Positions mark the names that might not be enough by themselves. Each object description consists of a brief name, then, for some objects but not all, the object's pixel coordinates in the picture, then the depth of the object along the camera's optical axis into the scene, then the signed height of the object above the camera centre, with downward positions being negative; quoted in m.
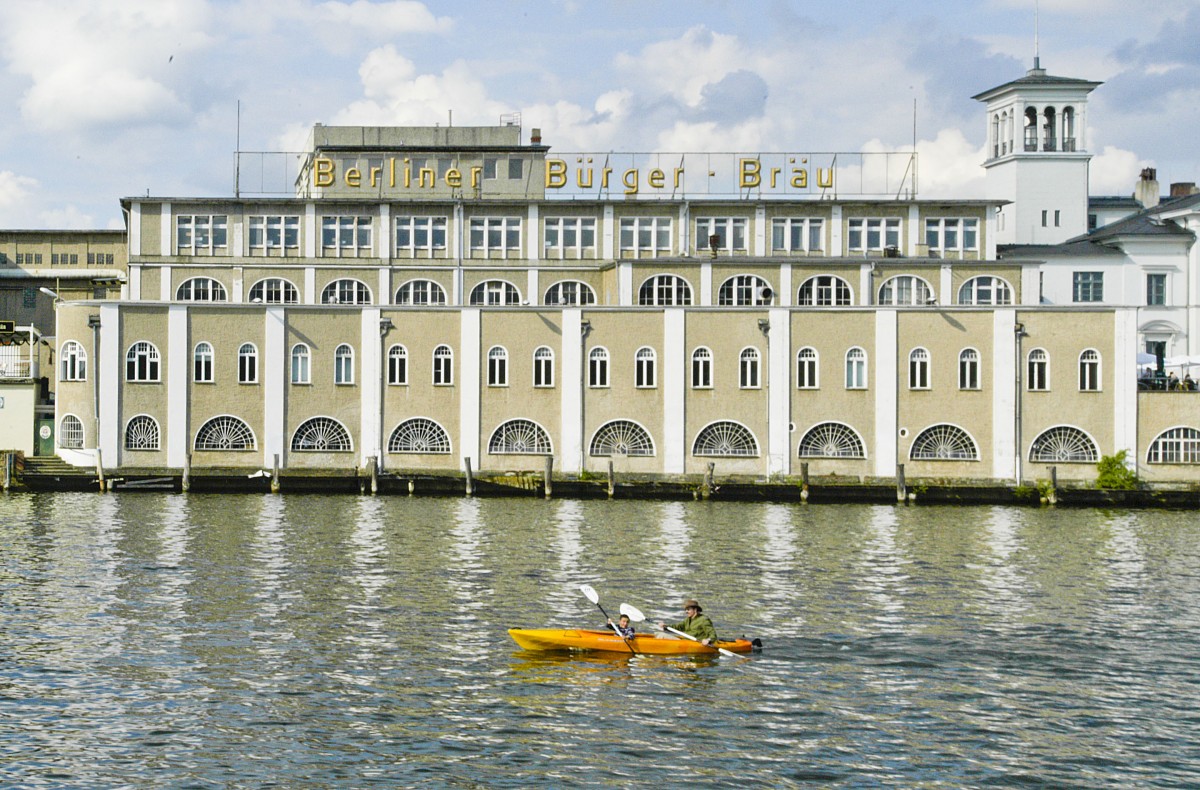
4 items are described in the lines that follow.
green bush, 79.38 -1.36
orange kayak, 37.53 -4.75
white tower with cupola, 127.50 +23.76
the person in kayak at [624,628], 38.09 -4.42
